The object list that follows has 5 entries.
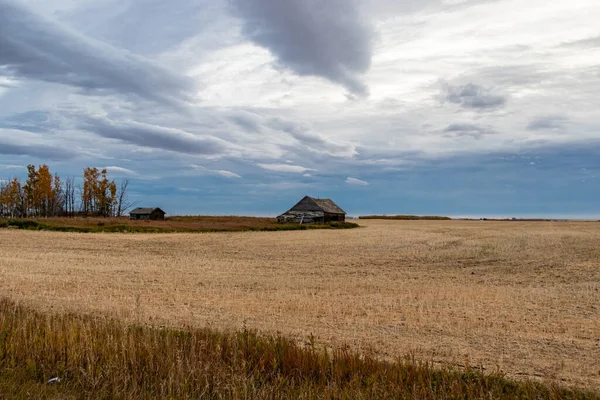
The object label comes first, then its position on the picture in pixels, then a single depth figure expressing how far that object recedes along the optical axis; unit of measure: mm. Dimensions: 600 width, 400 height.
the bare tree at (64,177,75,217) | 128888
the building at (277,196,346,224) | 88562
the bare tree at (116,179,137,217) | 125188
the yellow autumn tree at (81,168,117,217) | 119938
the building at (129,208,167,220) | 94438
